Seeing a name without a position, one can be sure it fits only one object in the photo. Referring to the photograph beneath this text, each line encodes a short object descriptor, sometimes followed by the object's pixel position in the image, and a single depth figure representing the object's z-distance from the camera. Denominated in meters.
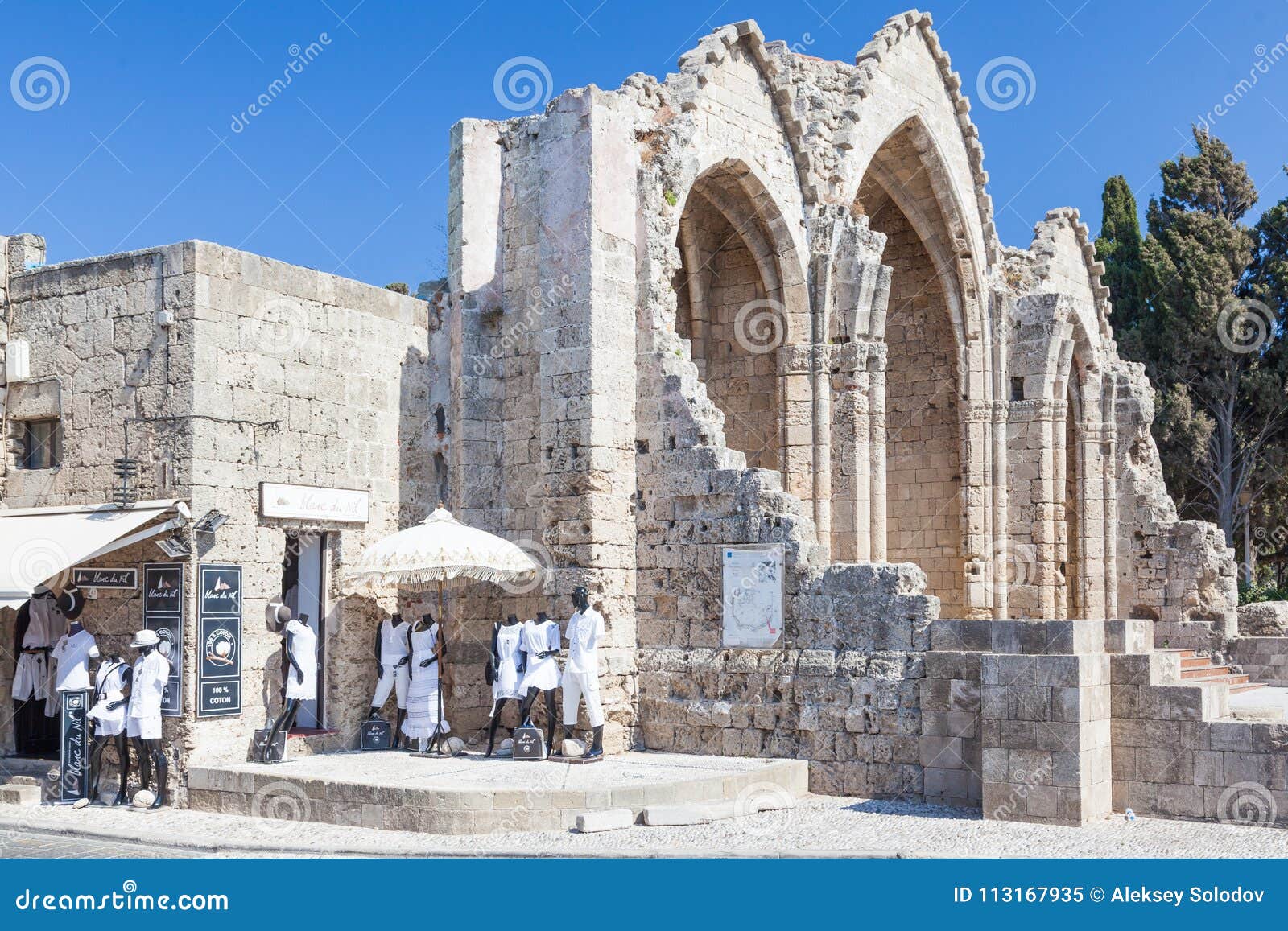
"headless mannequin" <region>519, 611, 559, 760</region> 12.23
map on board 12.41
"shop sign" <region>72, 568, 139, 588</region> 11.98
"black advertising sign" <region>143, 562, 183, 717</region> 11.59
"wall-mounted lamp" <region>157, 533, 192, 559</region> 11.56
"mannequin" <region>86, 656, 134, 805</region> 11.30
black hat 12.24
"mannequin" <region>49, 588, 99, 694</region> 11.66
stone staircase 16.55
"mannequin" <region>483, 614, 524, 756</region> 12.20
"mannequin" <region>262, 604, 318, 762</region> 11.82
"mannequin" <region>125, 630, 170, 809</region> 11.20
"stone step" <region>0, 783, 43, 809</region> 11.47
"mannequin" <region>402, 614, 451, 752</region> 12.70
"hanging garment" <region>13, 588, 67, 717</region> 12.93
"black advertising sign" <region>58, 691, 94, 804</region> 11.55
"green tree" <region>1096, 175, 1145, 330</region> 33.94
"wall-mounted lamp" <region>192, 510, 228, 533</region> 11.62
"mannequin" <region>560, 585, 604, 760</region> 12.05
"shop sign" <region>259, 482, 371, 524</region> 12.25
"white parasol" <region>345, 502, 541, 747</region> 11.82
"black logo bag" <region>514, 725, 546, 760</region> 12.14
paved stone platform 9.98
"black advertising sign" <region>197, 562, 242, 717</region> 11.62
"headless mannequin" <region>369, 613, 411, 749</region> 13.01
